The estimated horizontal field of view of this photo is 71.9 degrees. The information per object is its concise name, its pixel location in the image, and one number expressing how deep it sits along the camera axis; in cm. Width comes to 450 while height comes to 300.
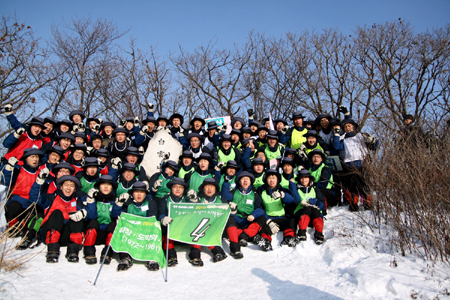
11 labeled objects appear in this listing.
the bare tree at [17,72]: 1593
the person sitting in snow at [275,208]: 588
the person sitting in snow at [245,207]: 604
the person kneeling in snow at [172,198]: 572
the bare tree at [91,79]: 2006
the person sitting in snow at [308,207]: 589
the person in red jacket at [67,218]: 509
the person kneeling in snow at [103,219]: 522
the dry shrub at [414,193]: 452
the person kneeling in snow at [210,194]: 551
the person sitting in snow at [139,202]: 565
